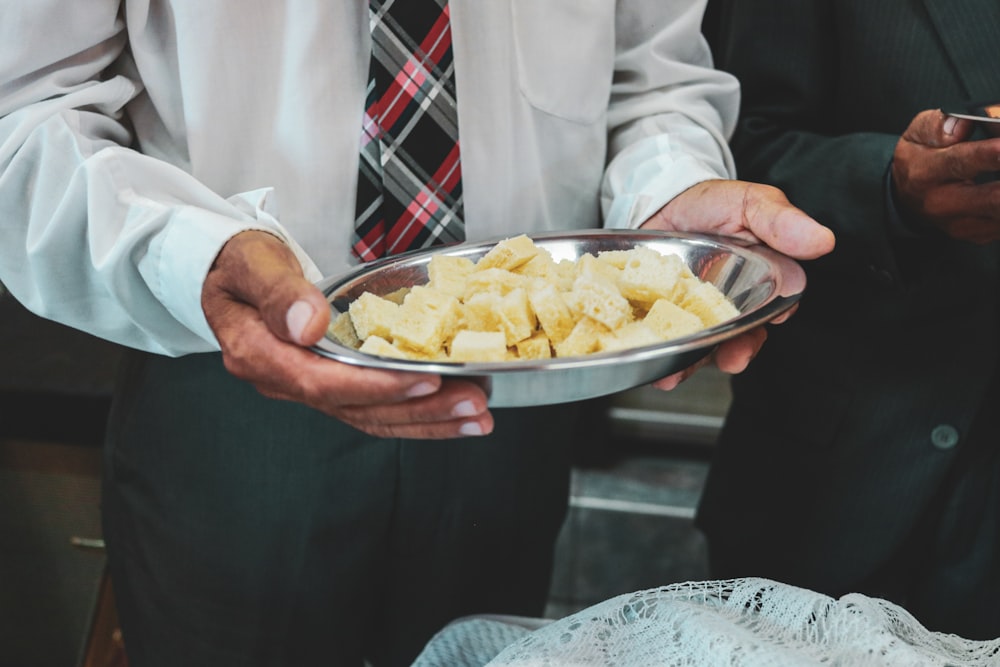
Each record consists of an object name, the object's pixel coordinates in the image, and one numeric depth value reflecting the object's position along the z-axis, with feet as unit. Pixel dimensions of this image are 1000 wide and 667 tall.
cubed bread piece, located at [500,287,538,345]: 2.84
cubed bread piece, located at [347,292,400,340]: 2.82
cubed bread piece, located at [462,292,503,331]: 2.89
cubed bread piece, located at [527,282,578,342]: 2.85
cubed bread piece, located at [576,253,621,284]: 3.04
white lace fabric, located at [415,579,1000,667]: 2.23
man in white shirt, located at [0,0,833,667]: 3.00
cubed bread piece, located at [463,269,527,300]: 3.03
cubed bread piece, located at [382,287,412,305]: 3.18
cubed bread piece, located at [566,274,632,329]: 2.78
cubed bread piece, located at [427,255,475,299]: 3.07
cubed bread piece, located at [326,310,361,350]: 2.82
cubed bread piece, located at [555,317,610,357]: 2.76
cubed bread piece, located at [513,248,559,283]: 3.18
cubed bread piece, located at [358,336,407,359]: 2.64
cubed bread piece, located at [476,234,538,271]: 3.16
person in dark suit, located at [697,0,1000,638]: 3.86
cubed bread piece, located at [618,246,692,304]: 2.99
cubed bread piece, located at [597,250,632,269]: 3.23
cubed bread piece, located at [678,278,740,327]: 2.91
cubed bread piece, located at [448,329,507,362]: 2.72
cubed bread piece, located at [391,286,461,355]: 2.78
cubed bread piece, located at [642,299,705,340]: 2.80
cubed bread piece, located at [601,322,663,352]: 2.69
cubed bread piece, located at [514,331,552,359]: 2.85
